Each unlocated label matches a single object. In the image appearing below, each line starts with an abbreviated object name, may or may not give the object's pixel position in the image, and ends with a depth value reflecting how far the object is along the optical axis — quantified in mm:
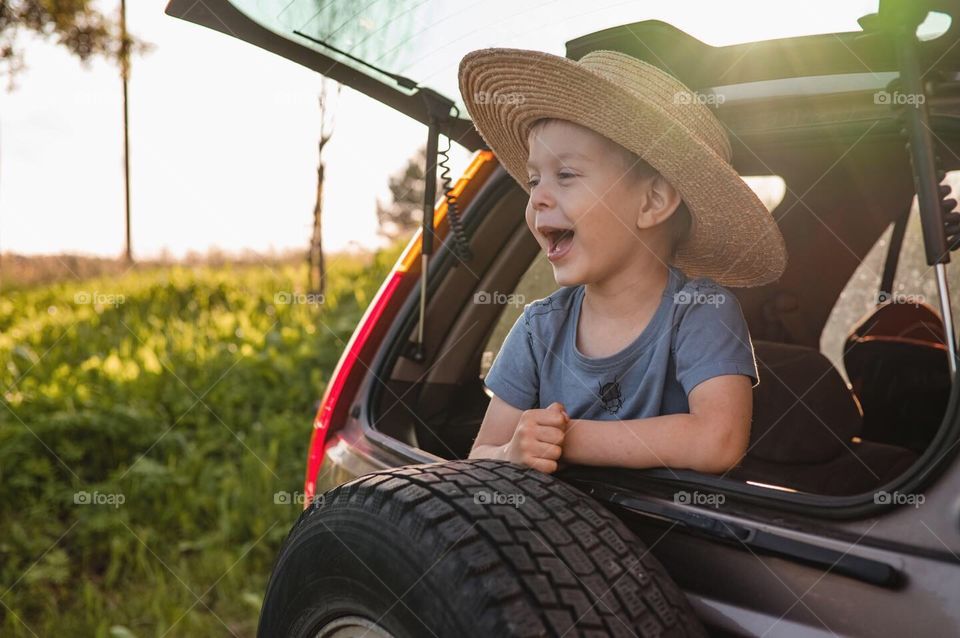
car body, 1279
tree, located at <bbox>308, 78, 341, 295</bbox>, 8071
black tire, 1257
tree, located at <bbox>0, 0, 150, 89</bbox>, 9141
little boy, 1700
